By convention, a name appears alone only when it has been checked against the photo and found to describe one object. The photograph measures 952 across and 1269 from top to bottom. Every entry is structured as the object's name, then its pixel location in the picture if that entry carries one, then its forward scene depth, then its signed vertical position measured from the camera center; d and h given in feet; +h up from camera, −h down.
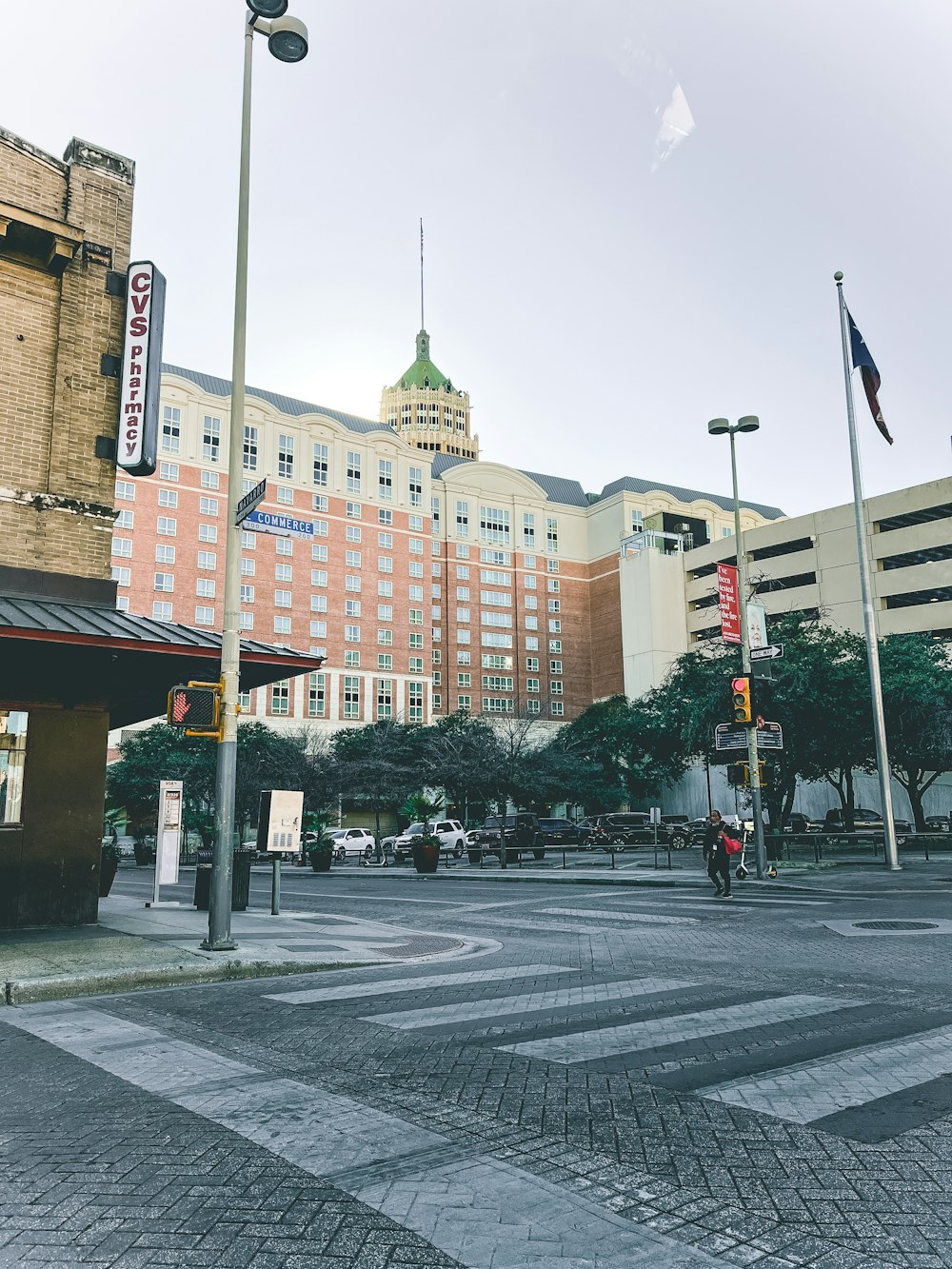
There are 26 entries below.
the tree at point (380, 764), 214.28 +10.85
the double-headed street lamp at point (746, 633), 73.82 +14.17
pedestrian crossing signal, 34.60 +3.85
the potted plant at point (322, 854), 125.08 -5.27
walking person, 64.39 -3.28
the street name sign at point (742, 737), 73.41 +5.51
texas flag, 85.30 +37.86
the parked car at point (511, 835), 127.54 -3.41
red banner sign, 76.59 +16.55
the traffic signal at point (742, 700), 70.33 +7.99
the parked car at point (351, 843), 161.23 -5.10
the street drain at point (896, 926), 43.32 -5.42
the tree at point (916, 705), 127.54 +13.54
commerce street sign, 36.63 +11.10
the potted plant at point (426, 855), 107.14 -4.77
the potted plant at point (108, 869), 67.72 -3.81
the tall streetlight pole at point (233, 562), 35.22 +9.67
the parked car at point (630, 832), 148.05 -3.39
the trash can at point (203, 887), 55.88 -4.22
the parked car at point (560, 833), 153.58 -3.55
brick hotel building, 262.88 +78.74
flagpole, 85.51 +12.68
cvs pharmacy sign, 46.03 +21.38
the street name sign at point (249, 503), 36.18 +11.90
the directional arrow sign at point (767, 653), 72.74 +11.87
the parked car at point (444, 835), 145.07 -3.92
